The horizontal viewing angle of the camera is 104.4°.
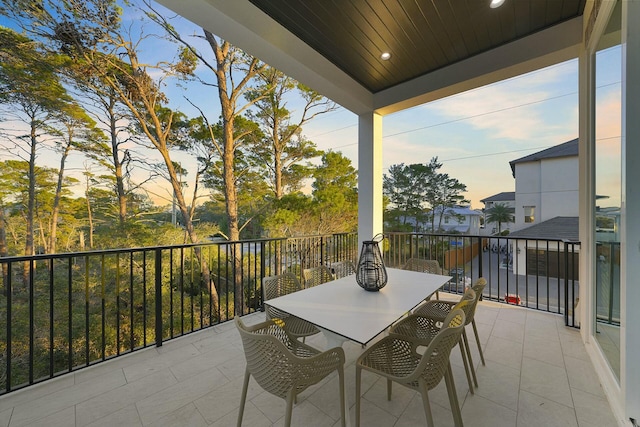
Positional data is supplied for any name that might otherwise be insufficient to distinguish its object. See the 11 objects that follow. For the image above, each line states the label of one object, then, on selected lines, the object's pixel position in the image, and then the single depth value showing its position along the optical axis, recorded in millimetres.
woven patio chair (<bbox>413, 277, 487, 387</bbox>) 1651
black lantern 1896
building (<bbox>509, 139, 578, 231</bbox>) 8891
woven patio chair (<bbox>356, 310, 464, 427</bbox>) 1113
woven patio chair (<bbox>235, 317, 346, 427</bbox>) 1101
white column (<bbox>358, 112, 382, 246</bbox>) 3746
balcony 1485
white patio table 1289
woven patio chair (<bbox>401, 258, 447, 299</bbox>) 2846
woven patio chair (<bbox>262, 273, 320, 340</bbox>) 1875
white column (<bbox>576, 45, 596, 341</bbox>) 2123
